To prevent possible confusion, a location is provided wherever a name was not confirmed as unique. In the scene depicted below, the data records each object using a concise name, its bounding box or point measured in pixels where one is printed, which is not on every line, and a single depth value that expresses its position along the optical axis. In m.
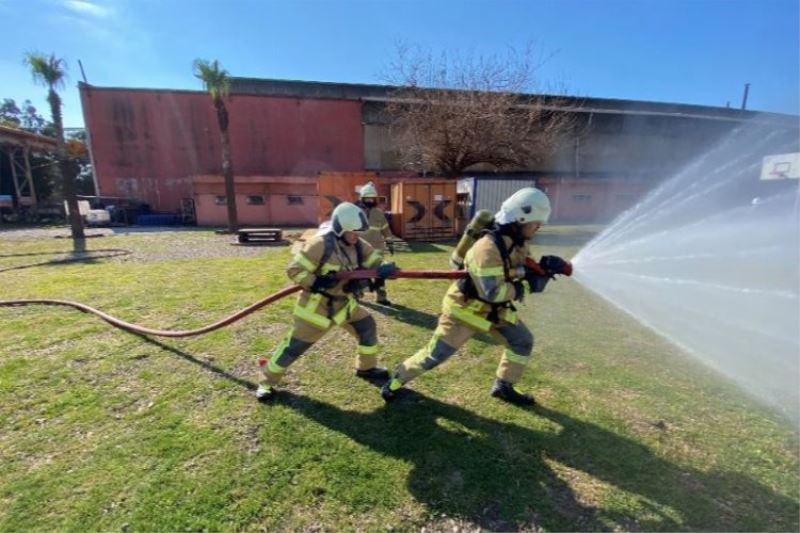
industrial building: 23.38
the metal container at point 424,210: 16.23
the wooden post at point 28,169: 26.08
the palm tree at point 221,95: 18.06
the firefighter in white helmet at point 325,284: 3.43
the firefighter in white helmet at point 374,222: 6.79
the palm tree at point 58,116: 14.02
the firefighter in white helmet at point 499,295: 3.06
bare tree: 18.48
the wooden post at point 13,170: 26.25
